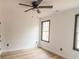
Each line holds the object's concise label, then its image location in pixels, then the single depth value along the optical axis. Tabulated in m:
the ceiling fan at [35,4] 1.77
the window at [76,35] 2.37
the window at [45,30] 3.67
